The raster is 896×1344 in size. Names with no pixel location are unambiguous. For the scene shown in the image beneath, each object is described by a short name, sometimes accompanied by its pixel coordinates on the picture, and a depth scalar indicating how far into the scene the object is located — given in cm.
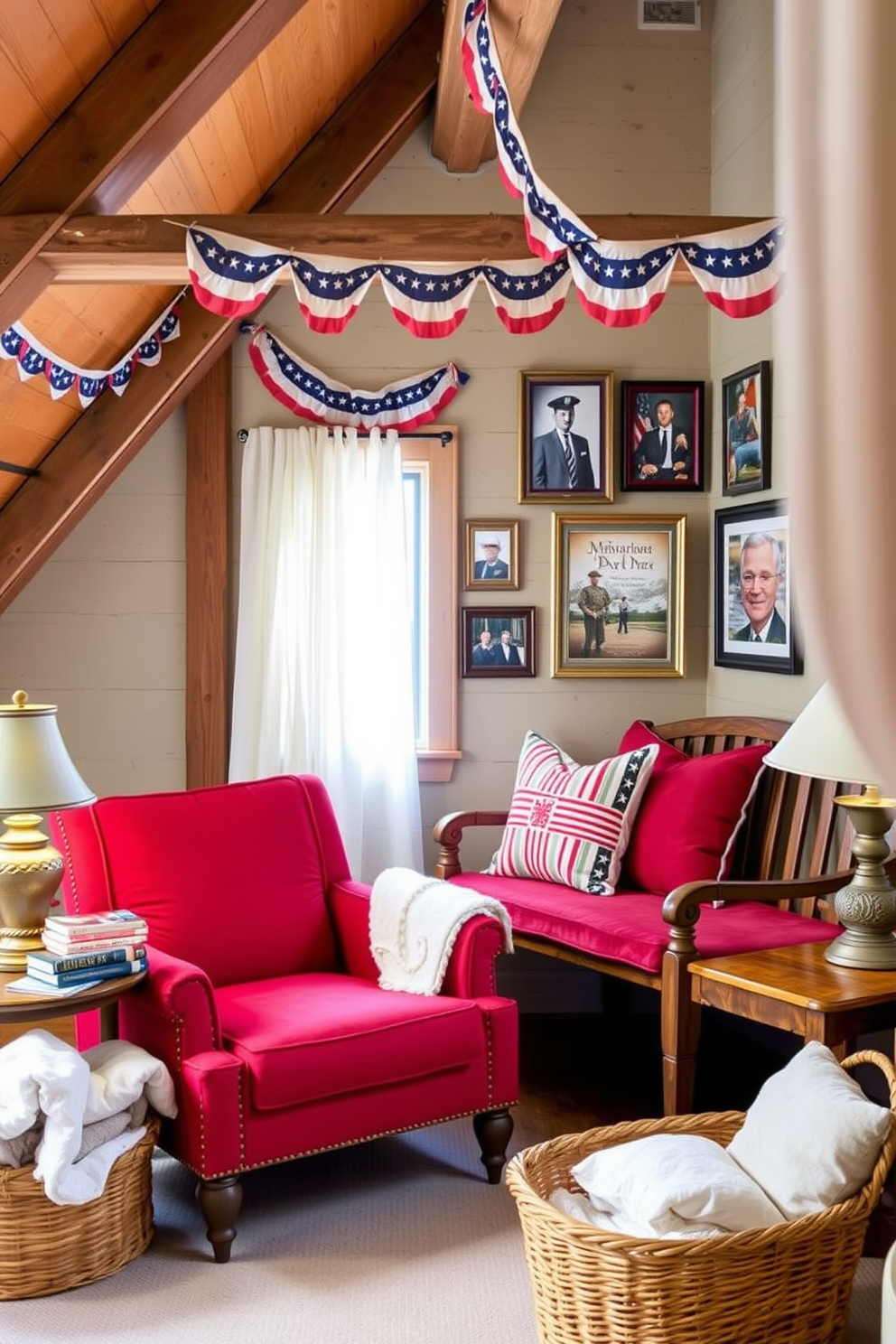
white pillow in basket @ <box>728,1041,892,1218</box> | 229
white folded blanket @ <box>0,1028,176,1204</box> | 257
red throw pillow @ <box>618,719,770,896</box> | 380
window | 465
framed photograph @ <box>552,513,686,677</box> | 464
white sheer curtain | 456
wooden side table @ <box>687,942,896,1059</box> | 269
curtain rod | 462
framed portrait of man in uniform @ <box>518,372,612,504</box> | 464
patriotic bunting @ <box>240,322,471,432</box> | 458
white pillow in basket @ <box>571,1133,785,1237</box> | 224
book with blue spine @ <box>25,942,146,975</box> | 281
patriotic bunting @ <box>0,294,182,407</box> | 330
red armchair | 282
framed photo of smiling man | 397
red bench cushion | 333
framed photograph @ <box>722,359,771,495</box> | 411
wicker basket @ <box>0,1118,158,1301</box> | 260
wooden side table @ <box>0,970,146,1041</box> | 272
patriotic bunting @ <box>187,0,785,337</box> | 307
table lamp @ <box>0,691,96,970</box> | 294
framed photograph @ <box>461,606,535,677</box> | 467
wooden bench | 315
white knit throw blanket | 324
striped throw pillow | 390
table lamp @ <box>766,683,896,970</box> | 292
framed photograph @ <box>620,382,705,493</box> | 463
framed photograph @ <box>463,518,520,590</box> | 466
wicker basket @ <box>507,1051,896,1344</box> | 214
